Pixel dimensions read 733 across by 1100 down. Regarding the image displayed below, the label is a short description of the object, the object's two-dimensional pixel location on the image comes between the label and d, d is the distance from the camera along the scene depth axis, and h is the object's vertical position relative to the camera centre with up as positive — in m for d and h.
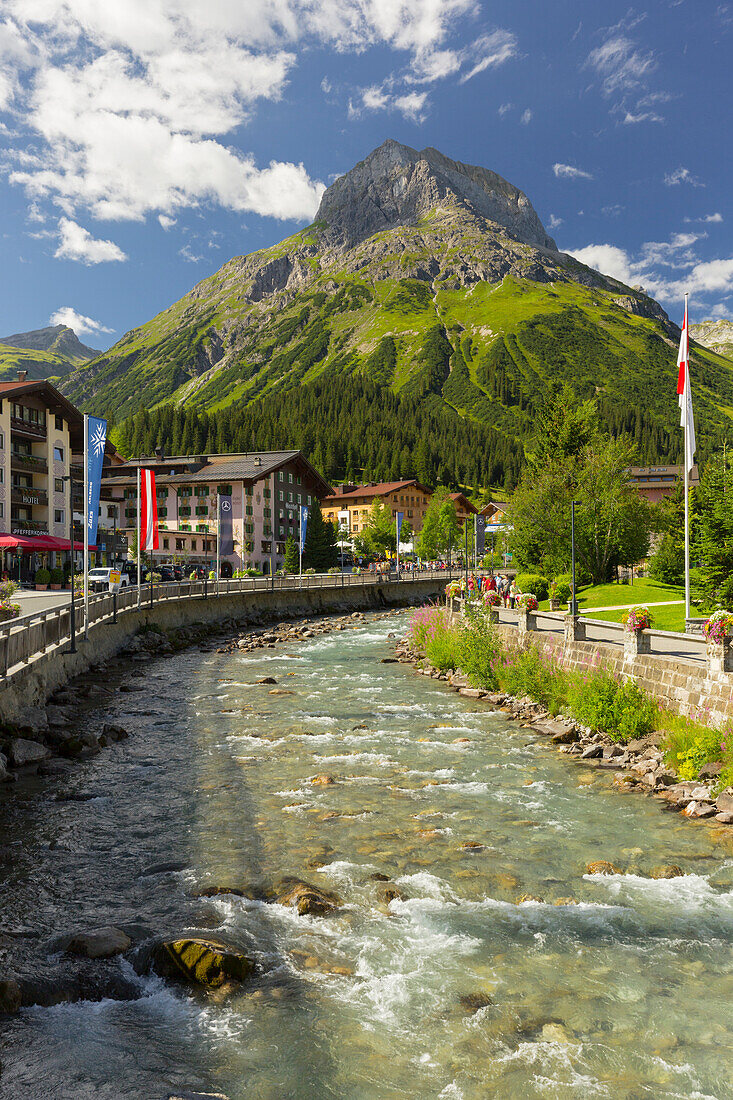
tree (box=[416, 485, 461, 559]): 136.50 +2.55
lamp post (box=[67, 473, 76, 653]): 26.12 -3.18
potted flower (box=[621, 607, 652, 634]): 18.02 -1.95
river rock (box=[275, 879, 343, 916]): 9.30 -4.77
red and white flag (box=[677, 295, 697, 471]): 27.05 +5.55
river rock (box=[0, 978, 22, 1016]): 7.18 -4.61
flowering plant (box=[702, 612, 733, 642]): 14.66 -1.74
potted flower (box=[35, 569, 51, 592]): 58.22 -2.64
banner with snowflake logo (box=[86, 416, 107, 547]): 28.52 +3.86
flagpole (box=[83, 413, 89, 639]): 27.28 +1.55
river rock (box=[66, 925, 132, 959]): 8.24 -4.70
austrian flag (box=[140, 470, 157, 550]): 39.66 +1.91
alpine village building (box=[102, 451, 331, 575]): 101.19 +7.02
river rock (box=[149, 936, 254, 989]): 7.82 -4.67
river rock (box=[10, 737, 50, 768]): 15.66 -4.66
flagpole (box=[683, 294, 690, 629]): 25.80 -0.25
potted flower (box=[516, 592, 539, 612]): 24.98 -2.10
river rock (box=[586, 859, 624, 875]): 10.47 -4.83
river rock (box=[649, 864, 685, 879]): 10.34 -4.83
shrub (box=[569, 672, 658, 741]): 17.08 -4.13
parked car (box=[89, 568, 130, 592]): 42.47 -2.36
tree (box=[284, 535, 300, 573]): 104.24 -1.79
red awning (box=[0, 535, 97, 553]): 55.38 +0.36
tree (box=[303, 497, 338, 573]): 101.69 -0.31
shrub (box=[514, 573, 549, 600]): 51.47 -2.94
